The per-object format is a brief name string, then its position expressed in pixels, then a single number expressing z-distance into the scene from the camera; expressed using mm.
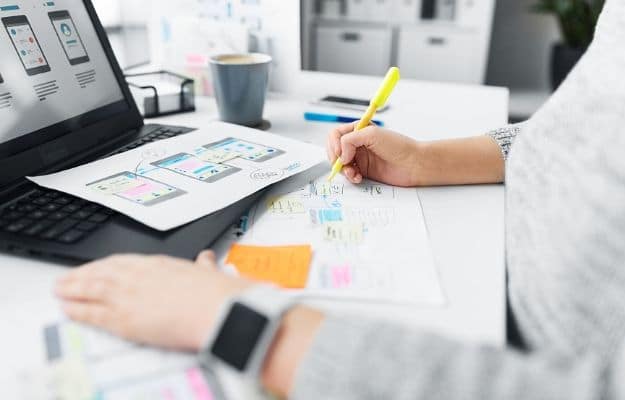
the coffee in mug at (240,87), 915
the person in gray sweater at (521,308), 355
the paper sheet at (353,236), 477
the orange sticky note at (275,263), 488
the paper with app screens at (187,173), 570
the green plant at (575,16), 2625
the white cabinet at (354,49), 2998
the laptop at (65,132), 512
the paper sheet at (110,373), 356
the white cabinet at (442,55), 2838
